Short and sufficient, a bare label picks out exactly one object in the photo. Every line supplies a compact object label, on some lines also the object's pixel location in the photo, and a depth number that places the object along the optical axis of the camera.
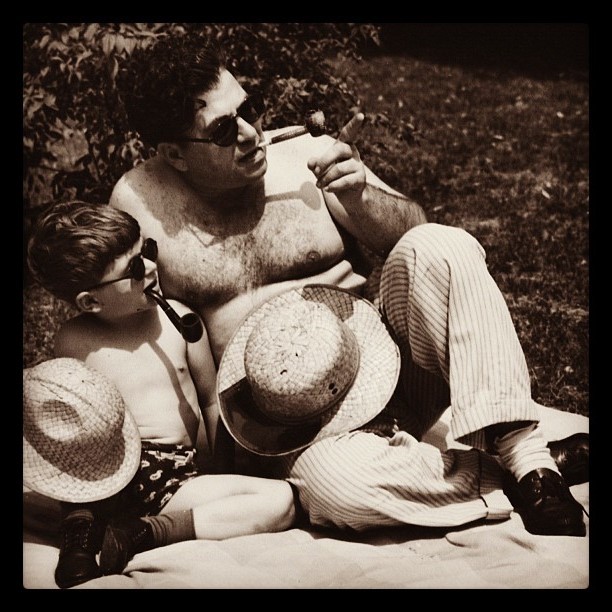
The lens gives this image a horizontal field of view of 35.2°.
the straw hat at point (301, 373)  2.57
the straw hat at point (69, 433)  2.44
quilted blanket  2.33
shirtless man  2.46
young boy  2.50
